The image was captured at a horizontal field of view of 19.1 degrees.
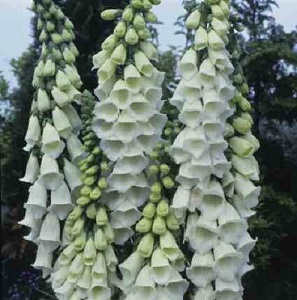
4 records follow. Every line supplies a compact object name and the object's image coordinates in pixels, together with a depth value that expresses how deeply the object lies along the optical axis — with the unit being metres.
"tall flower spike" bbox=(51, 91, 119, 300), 1.15
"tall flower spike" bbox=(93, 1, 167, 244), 1.12
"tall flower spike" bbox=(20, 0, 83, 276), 1.19
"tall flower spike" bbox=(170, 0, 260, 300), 1.09
